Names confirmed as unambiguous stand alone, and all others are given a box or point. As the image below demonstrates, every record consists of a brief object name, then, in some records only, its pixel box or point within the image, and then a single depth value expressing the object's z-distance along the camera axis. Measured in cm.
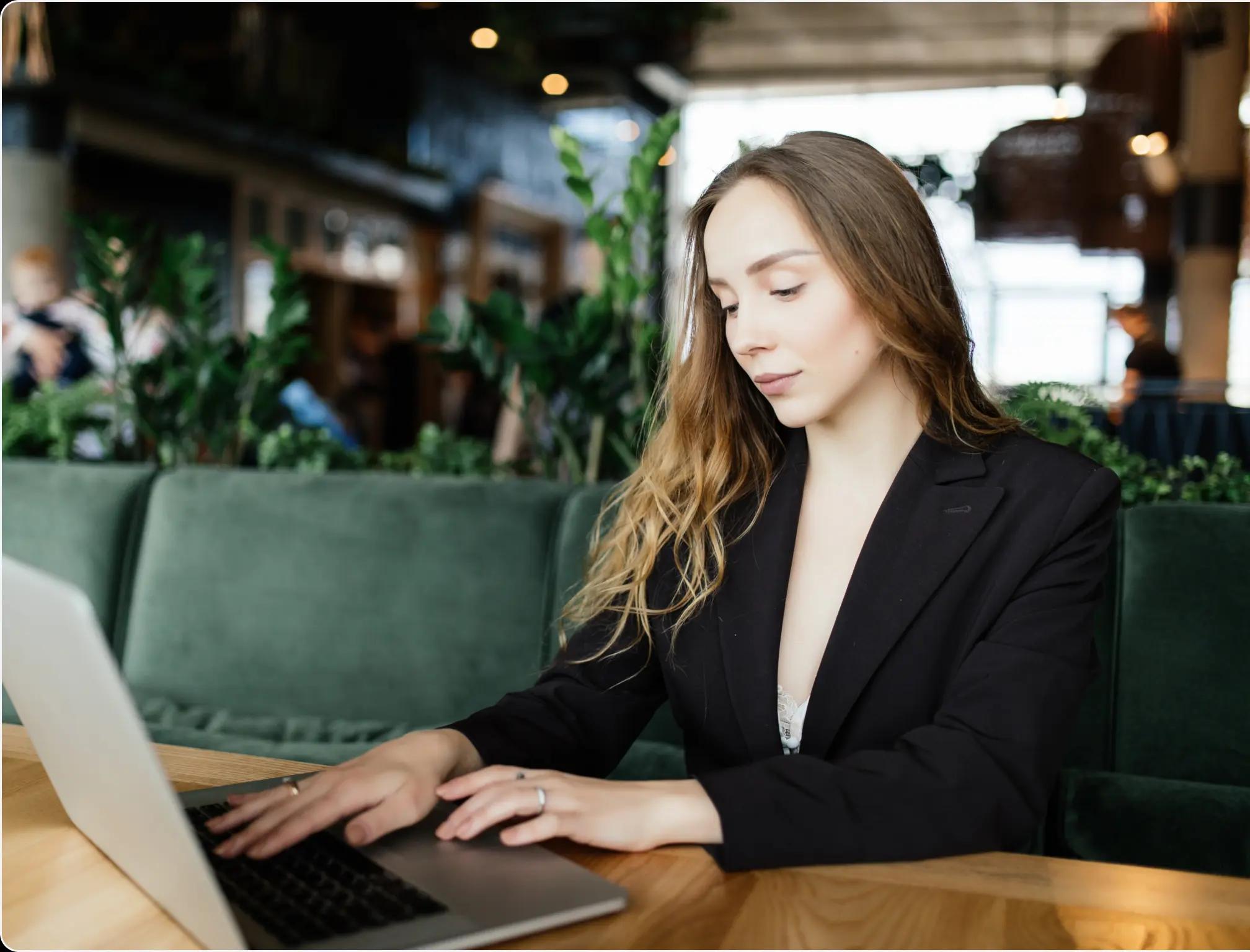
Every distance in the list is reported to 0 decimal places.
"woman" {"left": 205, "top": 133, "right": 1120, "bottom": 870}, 89
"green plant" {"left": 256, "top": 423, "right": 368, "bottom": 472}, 244
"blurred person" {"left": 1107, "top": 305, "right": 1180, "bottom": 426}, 580
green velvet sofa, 167
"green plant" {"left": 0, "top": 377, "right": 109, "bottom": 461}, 266
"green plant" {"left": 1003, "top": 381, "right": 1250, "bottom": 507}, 186
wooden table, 74
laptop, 64
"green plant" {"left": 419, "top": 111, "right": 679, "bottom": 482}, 221
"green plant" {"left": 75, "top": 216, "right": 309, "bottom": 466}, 255
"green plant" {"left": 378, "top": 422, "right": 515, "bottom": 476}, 245
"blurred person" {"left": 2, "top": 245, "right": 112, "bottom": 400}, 420
